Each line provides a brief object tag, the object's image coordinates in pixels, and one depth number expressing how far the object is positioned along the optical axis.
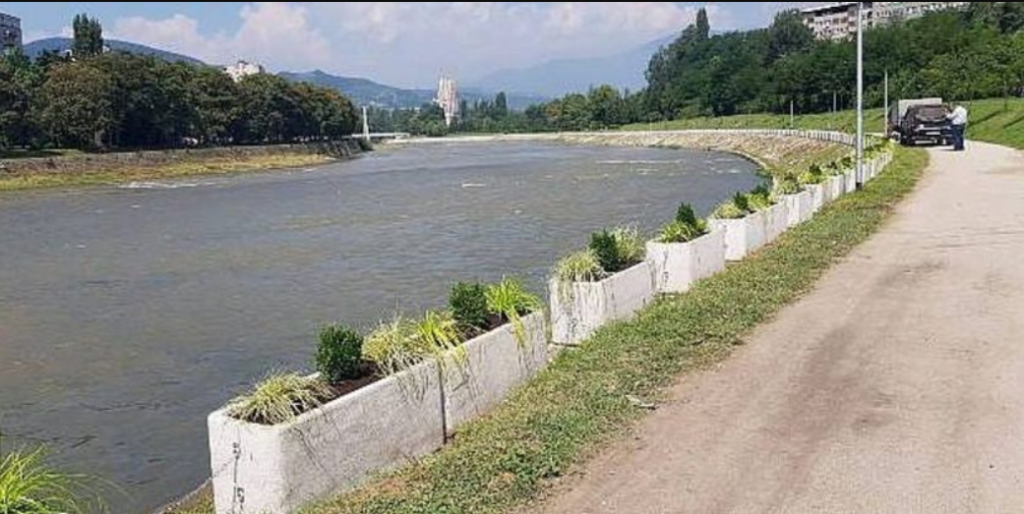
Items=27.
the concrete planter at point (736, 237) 15.55
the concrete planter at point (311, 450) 6.00
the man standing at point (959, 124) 37.50
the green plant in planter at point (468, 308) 8.42
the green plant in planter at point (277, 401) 6.20
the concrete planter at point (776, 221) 17.12
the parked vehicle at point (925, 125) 42.75
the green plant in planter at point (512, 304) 8.85
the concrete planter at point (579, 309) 10.52
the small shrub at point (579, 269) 10.79
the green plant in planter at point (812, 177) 22.23
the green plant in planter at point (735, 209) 15.95
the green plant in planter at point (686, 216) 13.91
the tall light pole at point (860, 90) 23.88
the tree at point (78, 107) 80.88
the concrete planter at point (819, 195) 21.02
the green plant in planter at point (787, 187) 19.58
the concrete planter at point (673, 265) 12.87
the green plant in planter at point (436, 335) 7.61
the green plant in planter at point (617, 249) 11.27
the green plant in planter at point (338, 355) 6.87
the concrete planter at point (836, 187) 23.23
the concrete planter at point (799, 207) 18.91
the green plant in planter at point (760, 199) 16.87
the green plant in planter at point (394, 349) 7.20
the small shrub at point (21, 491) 5.02
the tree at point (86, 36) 118.19
